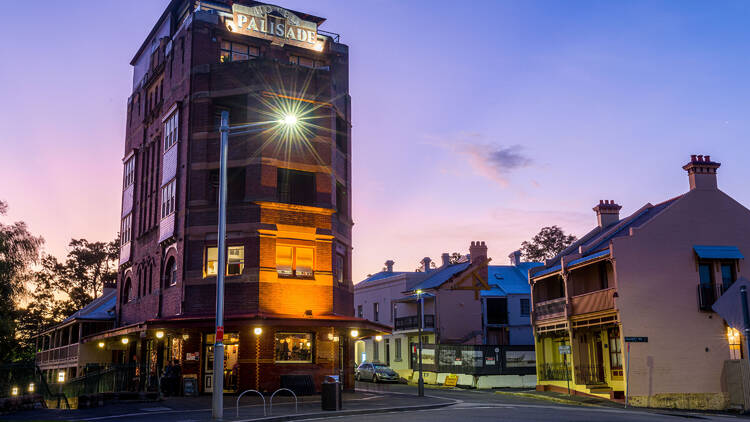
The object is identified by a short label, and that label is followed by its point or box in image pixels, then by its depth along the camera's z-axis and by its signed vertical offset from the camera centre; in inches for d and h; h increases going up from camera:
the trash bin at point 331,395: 891.4 -68.4
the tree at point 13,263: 1187.9 +137.7
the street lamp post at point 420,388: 1211.7 -83.2
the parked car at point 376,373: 1860.2 -87.6
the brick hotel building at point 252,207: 1216.2 +242.7
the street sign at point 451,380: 1744.6 -102.8
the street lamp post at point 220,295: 759.1 +50.9
